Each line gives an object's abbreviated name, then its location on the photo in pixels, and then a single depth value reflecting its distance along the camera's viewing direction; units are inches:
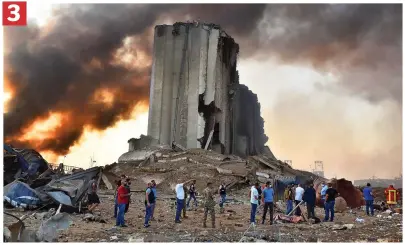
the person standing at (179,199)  468.4
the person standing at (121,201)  423.8
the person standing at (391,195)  700.3
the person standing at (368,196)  606.9
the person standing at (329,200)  502.3
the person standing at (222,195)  621.0
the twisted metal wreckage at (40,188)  503.2
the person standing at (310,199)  508.1
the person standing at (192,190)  625.0
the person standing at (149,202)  431.2
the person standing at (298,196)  532.7
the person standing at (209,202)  445.4
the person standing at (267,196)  473.7
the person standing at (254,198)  464.1
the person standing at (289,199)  551.8
